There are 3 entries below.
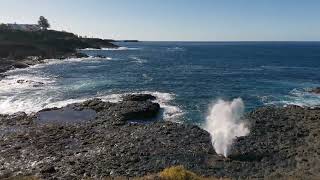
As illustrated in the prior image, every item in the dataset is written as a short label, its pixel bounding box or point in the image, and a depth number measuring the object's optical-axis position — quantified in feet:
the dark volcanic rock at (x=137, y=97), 195.37
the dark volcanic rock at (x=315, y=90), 230.27
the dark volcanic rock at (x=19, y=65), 353.92
